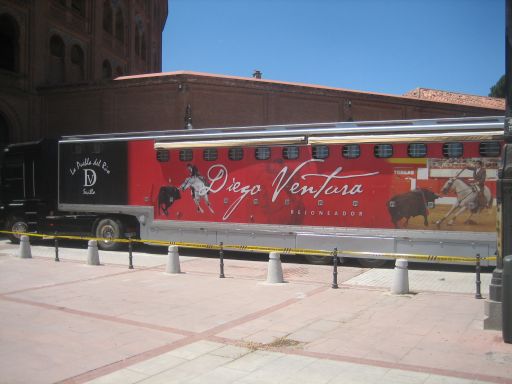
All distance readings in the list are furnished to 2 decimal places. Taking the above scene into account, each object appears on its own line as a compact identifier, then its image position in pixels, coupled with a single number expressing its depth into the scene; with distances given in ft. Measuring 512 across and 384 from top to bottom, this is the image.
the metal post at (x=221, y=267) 36.72
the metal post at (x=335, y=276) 32.99
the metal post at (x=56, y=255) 46.19
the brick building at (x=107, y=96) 87.04
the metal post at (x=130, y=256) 41.75
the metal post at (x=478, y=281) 29.22
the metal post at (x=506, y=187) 21.27
